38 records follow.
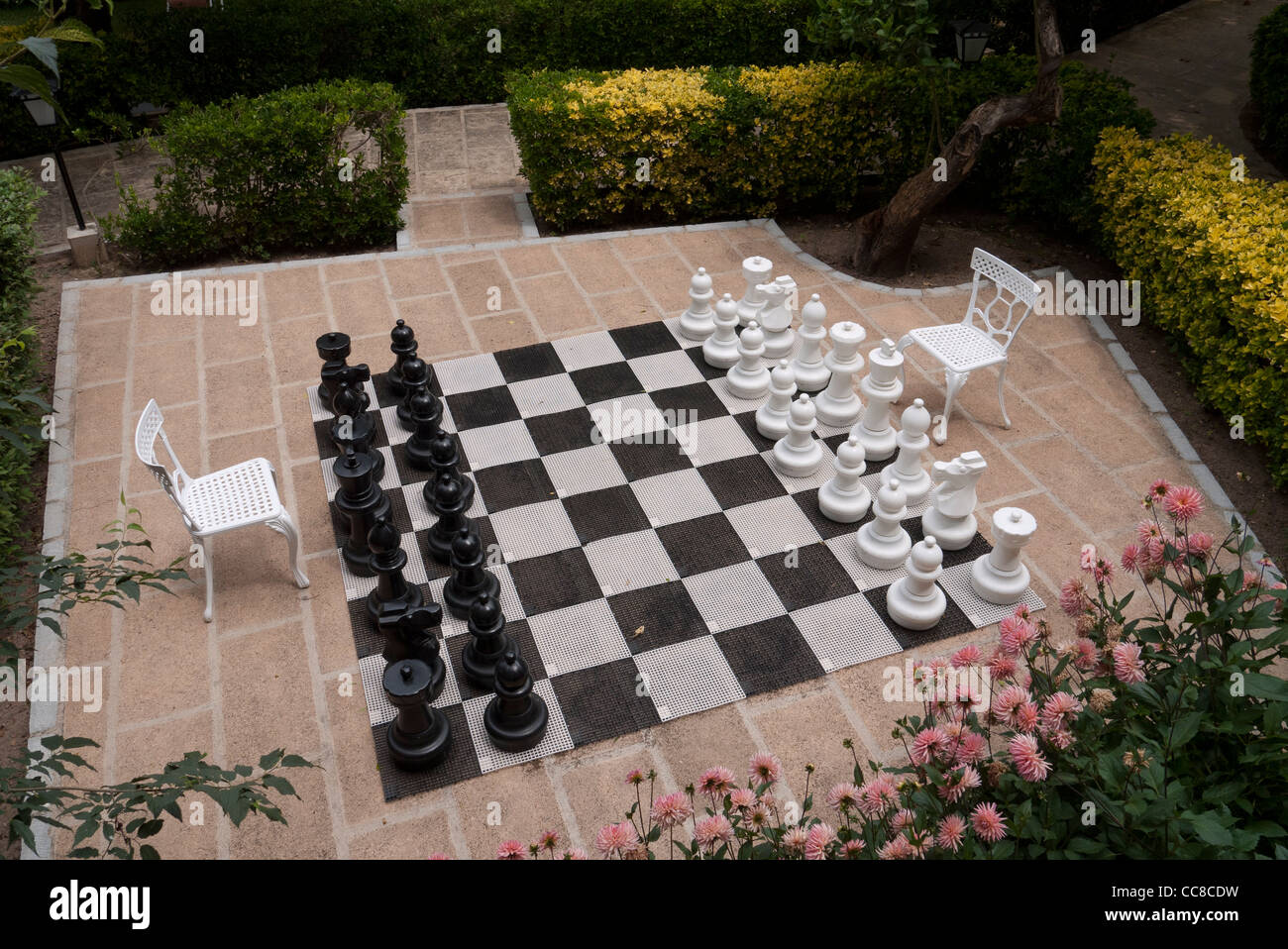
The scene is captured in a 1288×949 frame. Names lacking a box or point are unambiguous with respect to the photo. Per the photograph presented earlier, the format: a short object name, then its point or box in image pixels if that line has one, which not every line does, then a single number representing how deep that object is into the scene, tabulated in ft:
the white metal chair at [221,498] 12.24
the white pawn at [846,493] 13.85
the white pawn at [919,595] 12.14
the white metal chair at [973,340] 15.44
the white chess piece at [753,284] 17.06
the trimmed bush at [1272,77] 24.17
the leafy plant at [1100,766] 5.63
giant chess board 11.94
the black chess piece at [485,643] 11.21
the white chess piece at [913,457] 13.65
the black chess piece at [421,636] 10.65
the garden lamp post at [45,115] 19.70
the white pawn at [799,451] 14.62
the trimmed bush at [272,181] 19.63
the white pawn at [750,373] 16.15
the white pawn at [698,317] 17.53
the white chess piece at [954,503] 12.89
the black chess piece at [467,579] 11.84
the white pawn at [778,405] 15.29
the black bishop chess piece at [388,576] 11.63
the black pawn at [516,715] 10.85
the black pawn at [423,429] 14.49
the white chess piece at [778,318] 16.53
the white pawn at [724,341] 16.87
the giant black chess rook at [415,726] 10.34
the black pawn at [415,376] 14.55
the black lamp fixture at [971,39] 20.04
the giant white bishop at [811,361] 16.10
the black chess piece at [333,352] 15.03
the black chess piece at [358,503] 12.60
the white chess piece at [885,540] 13.11
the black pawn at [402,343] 15.14
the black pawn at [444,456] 13.14
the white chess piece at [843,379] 15.25
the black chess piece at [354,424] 13.35
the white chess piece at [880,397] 14.66
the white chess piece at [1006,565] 12.27
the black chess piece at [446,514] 12.72
